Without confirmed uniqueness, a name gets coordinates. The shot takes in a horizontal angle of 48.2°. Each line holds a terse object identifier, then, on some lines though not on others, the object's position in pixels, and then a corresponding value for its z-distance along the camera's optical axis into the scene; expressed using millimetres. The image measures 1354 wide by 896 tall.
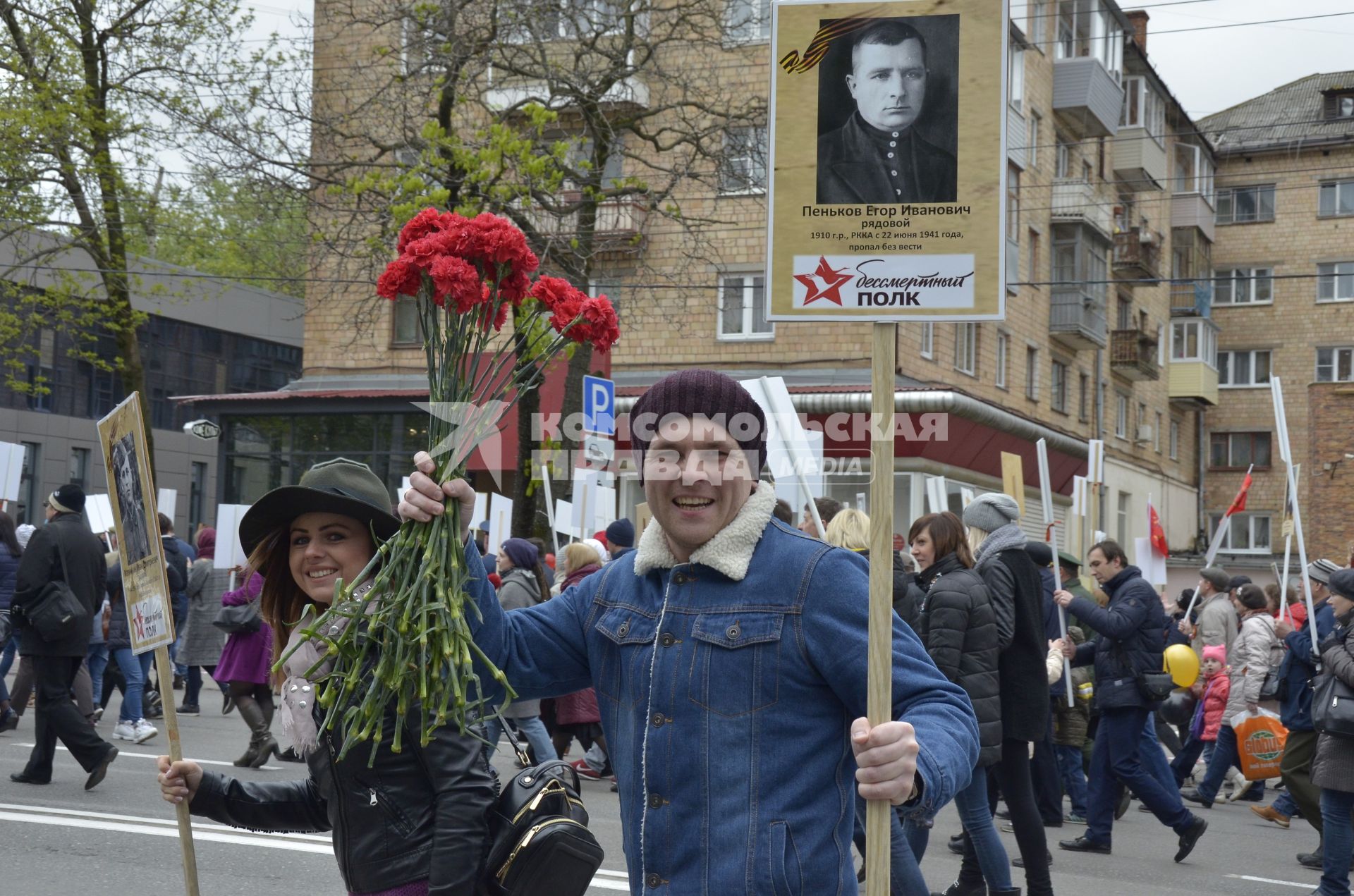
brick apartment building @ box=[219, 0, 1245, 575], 28156
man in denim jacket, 2762
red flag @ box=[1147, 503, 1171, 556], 16203
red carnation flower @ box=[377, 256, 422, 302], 3096
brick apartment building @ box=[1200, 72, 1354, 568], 52250
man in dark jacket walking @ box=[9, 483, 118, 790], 9625
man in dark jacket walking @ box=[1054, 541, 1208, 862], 9148
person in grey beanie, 7660
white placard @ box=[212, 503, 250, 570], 15352
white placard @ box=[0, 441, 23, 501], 16875
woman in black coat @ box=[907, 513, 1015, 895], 7273
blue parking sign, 15727
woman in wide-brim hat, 3322
